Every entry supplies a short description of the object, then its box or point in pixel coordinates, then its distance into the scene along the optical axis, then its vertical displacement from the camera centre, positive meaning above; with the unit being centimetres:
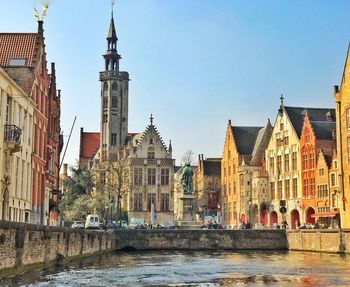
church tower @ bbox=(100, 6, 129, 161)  12231 +2567
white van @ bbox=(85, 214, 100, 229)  7090 +99
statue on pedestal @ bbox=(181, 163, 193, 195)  6931 +561
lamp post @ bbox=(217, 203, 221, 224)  9438 +271
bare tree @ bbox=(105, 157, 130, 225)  9111 +828
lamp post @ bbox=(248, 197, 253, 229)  9260 +296
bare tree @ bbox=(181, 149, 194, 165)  9644 +1167
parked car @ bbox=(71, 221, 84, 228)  7436 +80
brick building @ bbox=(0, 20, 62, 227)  4547 +1083
